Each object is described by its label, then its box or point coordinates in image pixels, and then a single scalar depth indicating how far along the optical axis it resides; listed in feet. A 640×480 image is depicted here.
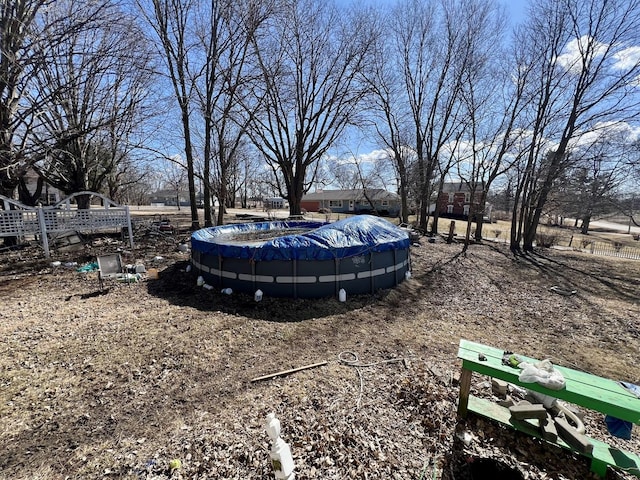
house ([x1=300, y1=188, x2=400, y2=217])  128.13
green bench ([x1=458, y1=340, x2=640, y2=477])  6.37
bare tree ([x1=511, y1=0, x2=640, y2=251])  38.14
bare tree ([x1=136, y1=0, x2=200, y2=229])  38.83
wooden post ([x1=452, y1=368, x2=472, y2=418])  8.15
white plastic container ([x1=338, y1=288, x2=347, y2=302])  18.74
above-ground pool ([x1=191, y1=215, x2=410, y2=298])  18.34
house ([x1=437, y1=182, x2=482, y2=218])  127.54
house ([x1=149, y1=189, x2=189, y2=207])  220.64
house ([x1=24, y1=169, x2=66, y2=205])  84.63
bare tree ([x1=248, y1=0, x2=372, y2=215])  45.93
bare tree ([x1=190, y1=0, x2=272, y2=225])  39.50
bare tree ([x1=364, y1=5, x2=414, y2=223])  56.75
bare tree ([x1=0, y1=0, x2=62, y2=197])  20.03
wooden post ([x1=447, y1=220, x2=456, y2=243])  44.19
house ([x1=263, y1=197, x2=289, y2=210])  165.37
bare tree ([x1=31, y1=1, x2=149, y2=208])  21.61
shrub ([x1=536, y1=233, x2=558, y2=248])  51.68
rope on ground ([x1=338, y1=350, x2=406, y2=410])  11.49
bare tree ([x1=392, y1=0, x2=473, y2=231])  53.42
